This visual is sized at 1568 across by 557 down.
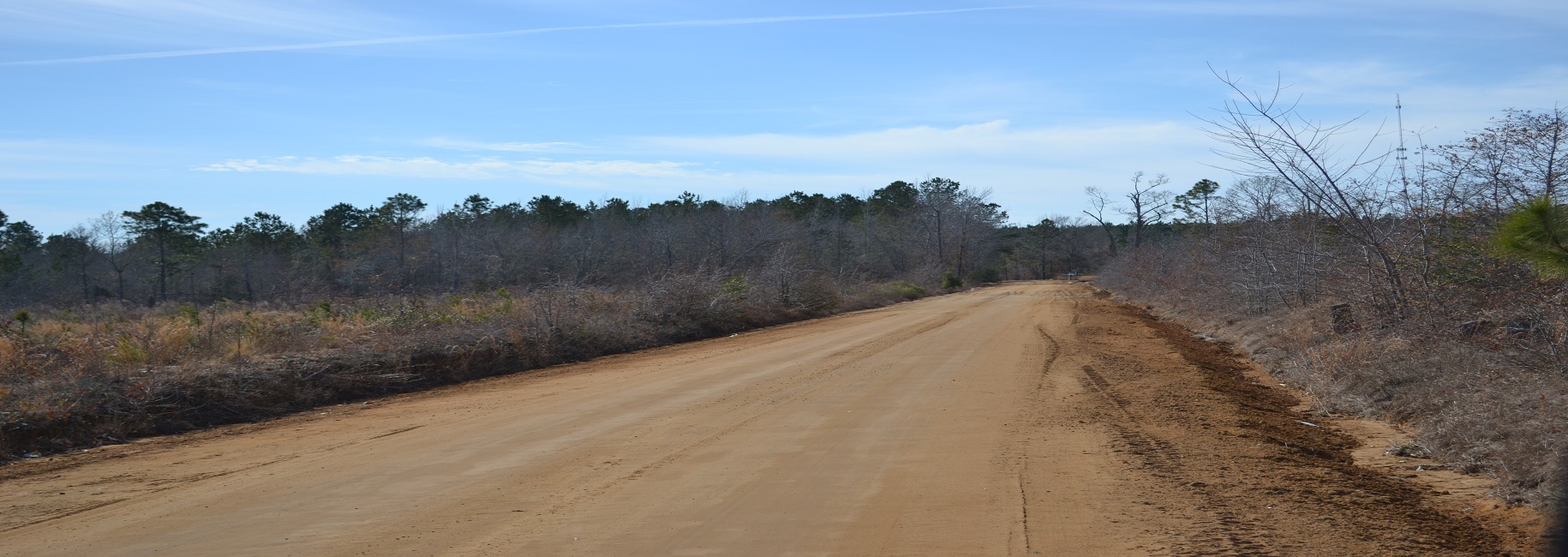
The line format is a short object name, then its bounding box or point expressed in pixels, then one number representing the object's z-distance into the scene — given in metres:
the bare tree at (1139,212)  83.44
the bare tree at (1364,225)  13.10
